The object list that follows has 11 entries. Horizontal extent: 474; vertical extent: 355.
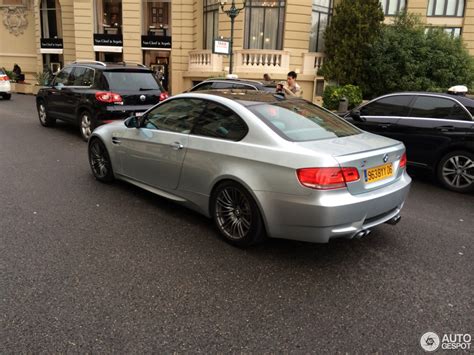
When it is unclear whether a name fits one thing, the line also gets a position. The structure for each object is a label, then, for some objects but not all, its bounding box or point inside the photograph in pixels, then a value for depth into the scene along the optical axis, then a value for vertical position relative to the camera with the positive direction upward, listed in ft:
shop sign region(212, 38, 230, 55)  46.21 +2.47
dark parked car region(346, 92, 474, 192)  21.30 -2.65
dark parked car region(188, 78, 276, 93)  32.58 -1.14
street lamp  50.29 +6.58
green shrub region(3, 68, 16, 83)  94.58 -3.51
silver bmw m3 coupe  11.62 -2.83
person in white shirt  33.73 -1.02
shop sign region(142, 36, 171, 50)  84.84 +4.70
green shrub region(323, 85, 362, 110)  55.72 -2.71
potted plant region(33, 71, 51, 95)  87.60 -3.61
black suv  29.04 -1.95
